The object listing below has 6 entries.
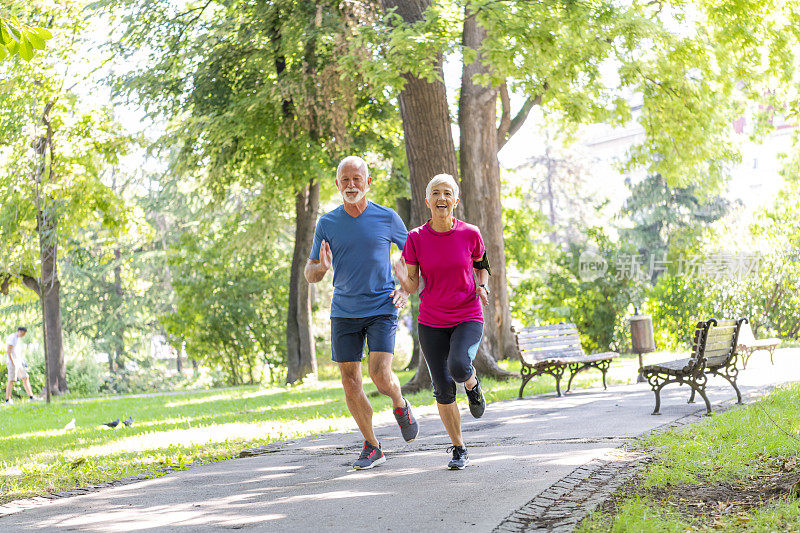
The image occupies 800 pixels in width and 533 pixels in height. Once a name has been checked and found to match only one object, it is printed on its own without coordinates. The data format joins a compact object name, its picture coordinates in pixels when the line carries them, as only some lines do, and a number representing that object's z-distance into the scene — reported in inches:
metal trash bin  528.7
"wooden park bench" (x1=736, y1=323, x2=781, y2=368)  583.0
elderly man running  245.6
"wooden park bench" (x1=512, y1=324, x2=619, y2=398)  477.1
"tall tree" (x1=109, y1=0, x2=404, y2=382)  689.6
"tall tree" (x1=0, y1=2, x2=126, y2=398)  775.1
